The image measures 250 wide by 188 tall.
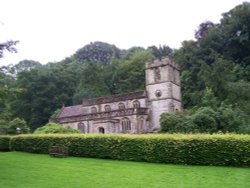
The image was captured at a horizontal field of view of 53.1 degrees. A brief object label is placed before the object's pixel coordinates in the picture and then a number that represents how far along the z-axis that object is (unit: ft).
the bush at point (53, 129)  77.38
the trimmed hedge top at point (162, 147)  47.16
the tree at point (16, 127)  87.34
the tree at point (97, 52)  224.49
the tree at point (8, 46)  42.33
